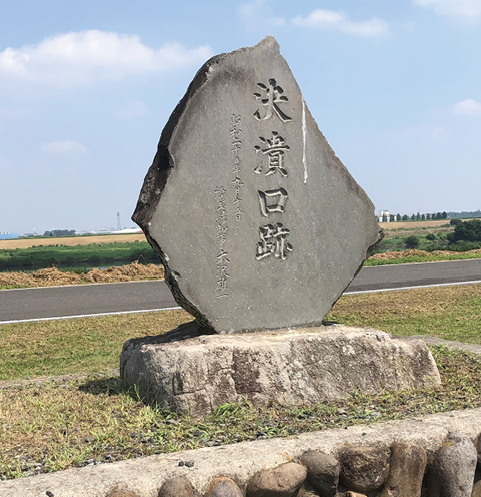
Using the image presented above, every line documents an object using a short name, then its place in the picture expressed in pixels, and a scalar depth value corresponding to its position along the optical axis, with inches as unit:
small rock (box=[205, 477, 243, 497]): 119.0
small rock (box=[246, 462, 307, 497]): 122.3
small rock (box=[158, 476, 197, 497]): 115.8
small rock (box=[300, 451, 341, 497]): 128.2
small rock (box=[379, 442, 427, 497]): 134.9
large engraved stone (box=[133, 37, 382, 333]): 175.8
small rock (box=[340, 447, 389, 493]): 131.3
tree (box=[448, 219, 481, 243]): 1033.5
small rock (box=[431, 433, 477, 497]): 137.3
